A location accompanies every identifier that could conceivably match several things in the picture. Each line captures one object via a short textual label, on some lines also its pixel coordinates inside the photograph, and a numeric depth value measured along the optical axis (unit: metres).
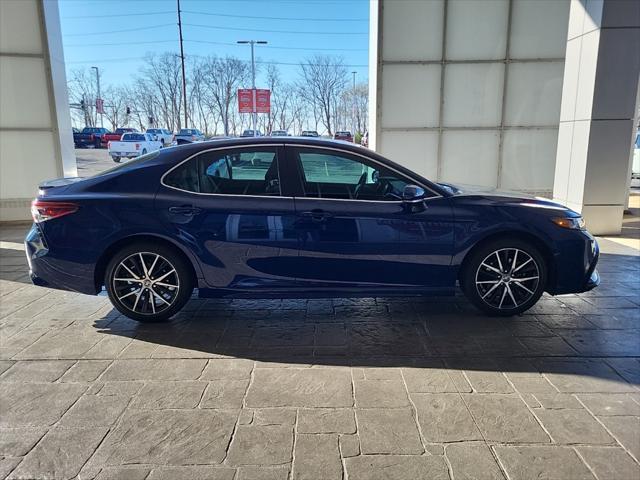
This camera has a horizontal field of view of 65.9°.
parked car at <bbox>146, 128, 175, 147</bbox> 41.33
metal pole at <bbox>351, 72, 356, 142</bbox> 54.78
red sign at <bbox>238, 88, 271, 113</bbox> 29.58
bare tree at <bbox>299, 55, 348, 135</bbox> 52.69
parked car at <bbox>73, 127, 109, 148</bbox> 47.38
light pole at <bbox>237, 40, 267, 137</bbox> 27.94
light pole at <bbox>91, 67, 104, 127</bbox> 62.84
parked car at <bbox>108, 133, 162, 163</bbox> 30.86
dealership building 9.08
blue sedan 4.28
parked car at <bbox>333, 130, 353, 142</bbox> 42.16
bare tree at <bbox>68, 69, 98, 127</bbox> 63.72
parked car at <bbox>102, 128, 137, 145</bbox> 44.23
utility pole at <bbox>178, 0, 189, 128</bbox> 42.98
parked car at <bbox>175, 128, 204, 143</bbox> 45.10
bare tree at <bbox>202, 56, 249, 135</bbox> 53.06
